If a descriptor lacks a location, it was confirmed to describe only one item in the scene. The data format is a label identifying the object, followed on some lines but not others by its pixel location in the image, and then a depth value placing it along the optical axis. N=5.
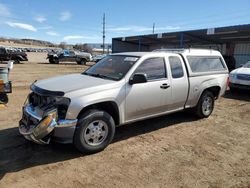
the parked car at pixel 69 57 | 22.45
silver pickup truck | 3.02
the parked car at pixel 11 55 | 20.22
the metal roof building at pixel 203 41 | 17.84
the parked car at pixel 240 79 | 7.65
